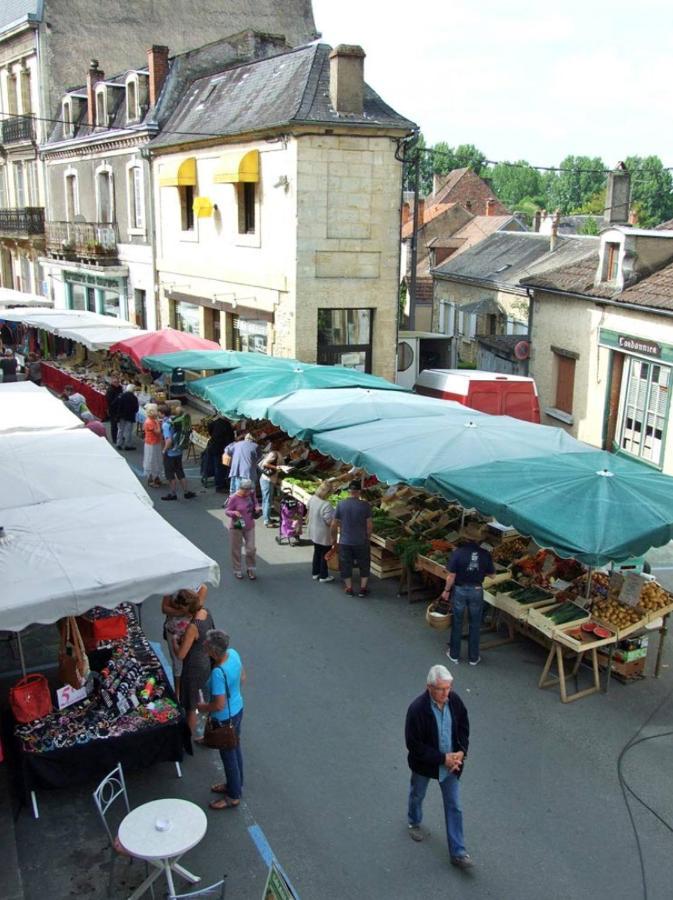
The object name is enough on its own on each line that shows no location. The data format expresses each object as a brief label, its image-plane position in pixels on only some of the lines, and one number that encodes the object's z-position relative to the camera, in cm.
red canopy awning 1767
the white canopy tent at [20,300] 2652
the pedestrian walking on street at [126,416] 1692
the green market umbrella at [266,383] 1379
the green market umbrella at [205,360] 1608
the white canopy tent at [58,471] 798
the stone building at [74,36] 3212
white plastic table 516
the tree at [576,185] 11281
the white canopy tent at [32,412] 1045
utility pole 2073
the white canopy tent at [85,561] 608
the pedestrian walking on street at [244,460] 1268
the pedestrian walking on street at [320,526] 1077
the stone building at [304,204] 1855
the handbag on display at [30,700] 640
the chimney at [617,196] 2811
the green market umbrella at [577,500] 775
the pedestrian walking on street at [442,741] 583
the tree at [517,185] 12650
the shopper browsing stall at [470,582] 871
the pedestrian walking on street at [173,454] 1392
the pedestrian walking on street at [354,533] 1035
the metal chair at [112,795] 575
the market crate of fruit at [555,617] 853
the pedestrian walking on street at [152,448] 1449
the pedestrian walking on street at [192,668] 686
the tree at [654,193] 8738
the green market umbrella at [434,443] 982
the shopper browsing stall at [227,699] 624
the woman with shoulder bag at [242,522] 1056
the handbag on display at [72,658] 675
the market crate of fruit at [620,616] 848
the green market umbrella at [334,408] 1191
